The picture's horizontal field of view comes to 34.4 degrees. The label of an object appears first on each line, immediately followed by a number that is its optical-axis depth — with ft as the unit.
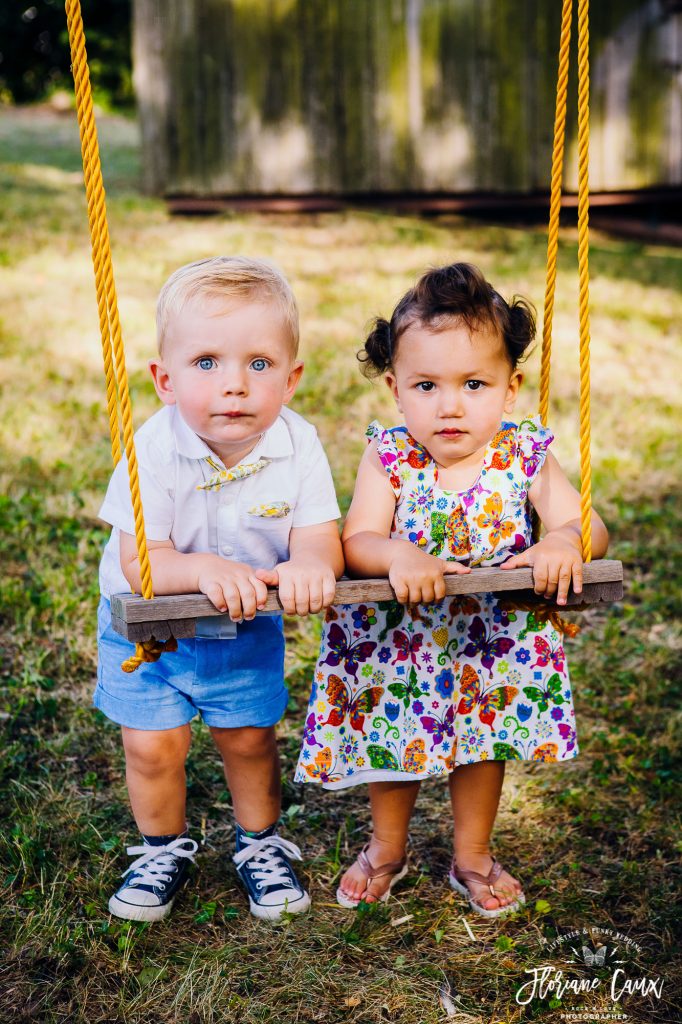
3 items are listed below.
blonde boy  6.83
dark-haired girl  7.12
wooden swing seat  6.15
